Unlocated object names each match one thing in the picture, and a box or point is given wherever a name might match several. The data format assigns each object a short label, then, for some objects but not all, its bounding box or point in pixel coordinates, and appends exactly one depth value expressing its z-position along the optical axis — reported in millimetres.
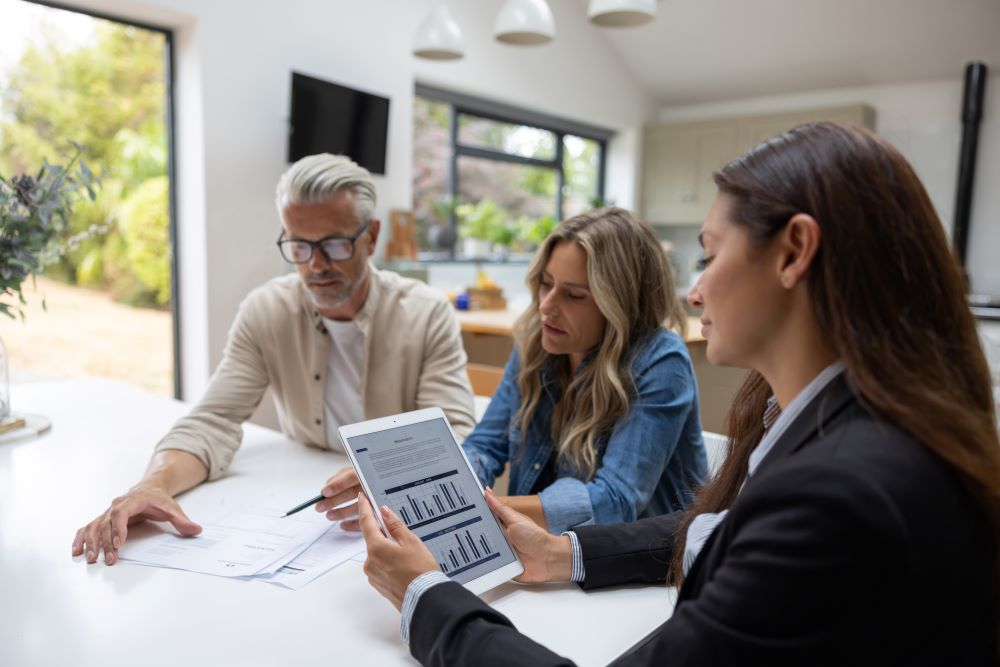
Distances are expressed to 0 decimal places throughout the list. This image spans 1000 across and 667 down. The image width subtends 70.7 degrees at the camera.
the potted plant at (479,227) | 4938
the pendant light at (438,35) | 3514
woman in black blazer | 574
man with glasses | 1693
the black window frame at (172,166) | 3295
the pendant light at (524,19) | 3312
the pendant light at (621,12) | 3070
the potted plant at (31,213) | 1647
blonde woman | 1274
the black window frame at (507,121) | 4887
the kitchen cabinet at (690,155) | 5887
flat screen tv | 3555
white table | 859
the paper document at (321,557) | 1044
